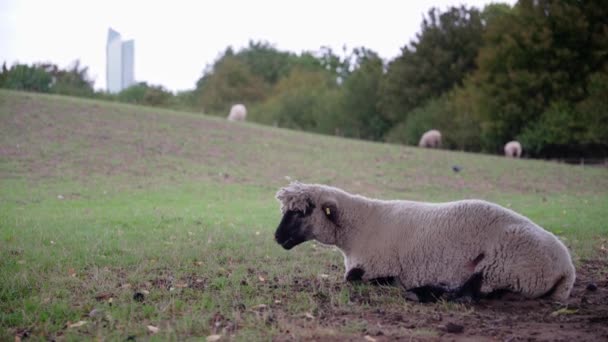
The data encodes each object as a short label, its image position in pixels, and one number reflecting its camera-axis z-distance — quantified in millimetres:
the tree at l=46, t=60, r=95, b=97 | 46875
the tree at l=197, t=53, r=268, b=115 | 85625
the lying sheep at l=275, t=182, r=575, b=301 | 7801
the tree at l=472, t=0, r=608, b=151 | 40688
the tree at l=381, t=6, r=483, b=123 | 57375
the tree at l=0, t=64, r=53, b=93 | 42081
